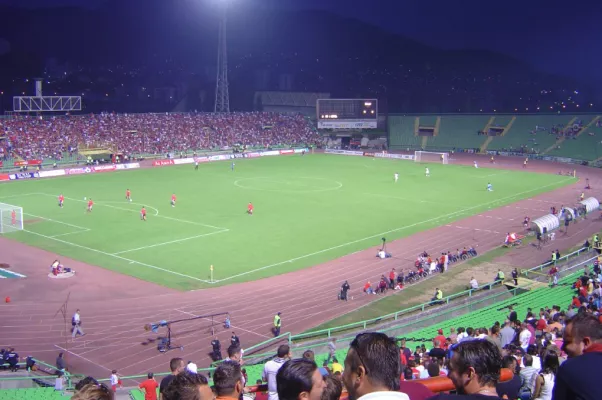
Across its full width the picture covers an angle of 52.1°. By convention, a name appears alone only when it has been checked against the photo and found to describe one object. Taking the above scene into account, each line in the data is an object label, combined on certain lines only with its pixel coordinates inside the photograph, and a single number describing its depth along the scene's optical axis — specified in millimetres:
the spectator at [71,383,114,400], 3869
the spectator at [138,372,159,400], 12797
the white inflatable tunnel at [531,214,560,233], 40531
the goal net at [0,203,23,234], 41938
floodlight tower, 94012
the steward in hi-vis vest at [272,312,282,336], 24047
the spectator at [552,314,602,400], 3896
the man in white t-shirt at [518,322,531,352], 13906
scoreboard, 102688
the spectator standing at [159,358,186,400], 10602
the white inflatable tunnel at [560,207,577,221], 44531
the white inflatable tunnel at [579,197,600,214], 48906
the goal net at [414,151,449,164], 87188
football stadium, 14797
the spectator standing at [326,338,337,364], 17766
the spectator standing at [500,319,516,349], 14133
